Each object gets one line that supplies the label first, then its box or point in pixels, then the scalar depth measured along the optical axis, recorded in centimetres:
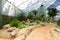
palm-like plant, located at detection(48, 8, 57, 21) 880
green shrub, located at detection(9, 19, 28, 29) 442
